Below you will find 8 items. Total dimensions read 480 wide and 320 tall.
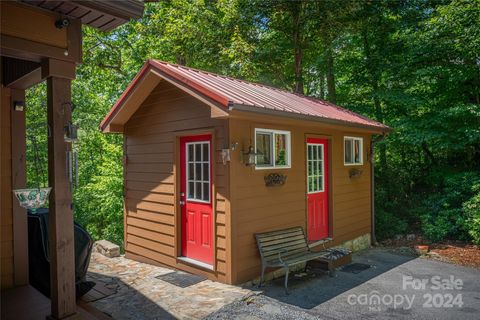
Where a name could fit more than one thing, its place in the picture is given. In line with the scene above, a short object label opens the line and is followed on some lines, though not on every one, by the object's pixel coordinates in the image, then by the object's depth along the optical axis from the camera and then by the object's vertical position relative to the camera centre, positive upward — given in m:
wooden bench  4.70 -1.39
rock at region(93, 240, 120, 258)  6.36 -1.74
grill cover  3.89 -1.11
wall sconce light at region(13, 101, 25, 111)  3.93 +0.66
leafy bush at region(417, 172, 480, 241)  7.59 -1.35
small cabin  4.61 -0.19
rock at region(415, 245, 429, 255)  6.96 -1.99
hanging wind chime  2.68 -0.25
